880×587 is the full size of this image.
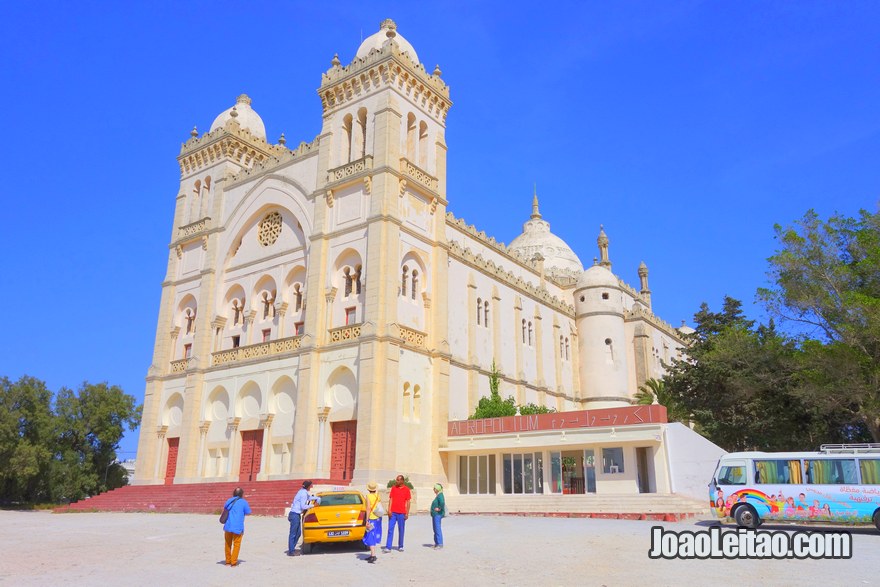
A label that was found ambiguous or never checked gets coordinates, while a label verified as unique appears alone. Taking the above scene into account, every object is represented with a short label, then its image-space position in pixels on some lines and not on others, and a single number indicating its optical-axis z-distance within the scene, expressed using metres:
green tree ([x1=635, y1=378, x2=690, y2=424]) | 38.24
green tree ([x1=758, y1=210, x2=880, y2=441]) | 25.12
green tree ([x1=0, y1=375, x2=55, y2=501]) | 38.53
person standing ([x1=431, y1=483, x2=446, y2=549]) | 14.63
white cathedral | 30.12
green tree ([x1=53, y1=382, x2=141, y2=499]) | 42.97
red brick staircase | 27.84
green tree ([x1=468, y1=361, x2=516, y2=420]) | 34.59
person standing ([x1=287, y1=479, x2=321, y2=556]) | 14.22
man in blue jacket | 12.67
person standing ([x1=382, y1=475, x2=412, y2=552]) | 14.30
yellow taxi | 14.41
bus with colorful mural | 17.89
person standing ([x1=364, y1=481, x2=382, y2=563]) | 13.60
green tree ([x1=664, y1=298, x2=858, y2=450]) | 29.95
